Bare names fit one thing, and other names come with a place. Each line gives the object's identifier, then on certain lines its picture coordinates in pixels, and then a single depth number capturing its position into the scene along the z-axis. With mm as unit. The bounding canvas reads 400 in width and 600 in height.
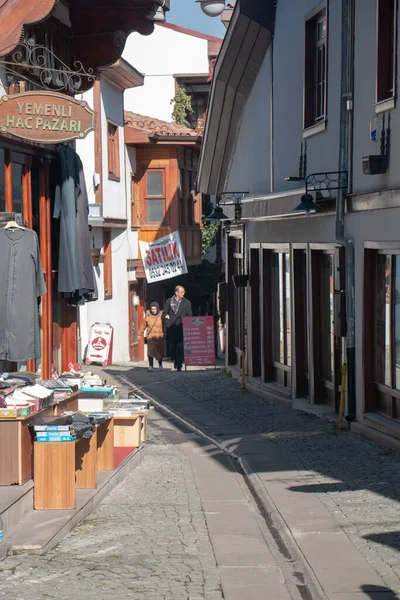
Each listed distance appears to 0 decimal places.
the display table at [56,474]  8891
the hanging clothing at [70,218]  14578
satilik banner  32875
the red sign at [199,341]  24708
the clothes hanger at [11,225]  11820
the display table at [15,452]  8852
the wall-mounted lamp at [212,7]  19250
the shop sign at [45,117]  11312
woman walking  25609
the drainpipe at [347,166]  13688
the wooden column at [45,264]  14570
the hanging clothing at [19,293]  11859
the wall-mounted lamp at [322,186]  13977
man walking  24984
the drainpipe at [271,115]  18609
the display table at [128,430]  11852
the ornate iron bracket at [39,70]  12541
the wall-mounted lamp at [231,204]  20984
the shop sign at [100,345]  28641
